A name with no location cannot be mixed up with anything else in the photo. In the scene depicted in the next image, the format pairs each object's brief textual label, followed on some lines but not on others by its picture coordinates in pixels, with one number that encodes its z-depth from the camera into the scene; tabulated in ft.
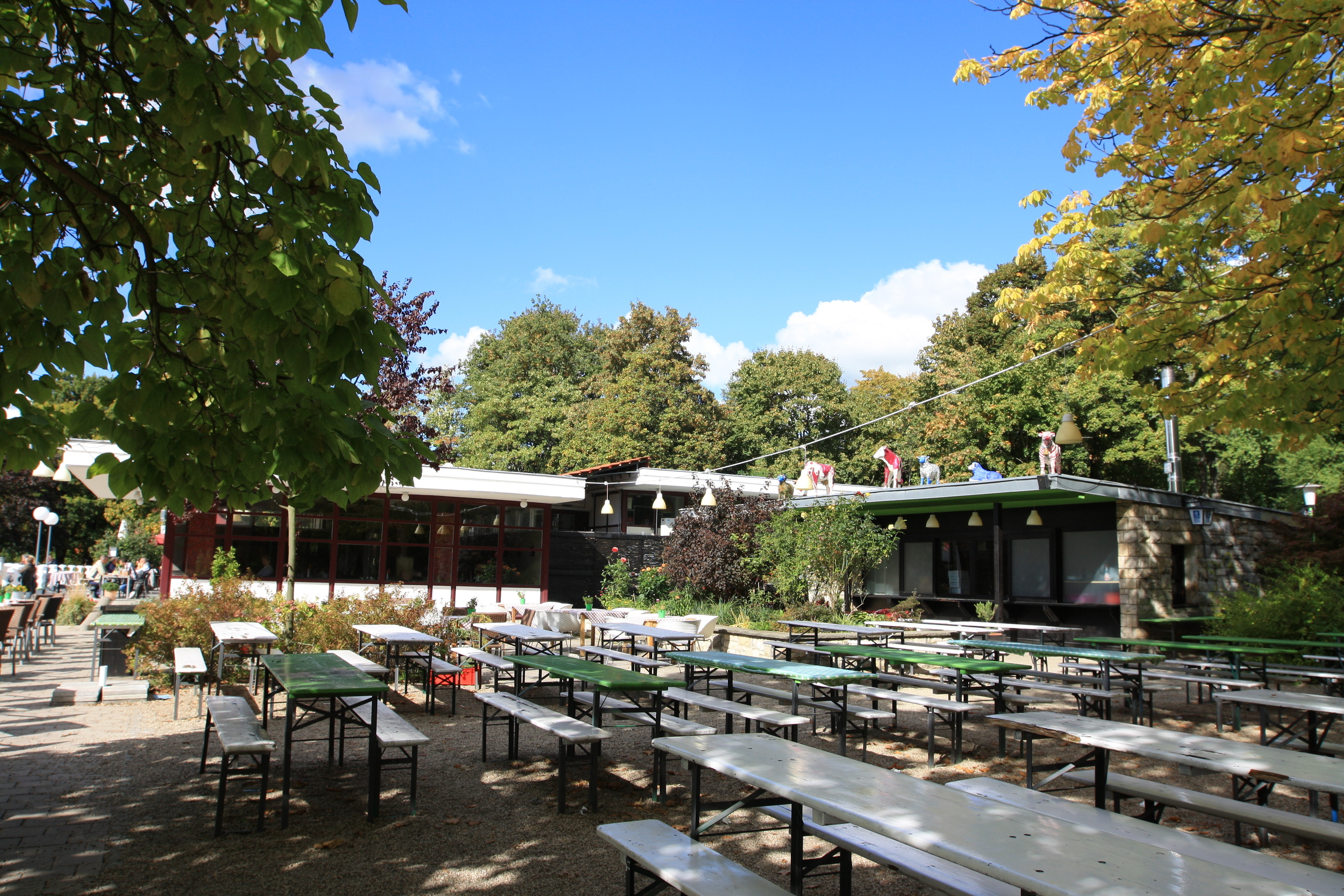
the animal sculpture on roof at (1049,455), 52.29
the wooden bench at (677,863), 10.89
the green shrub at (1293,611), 38.83
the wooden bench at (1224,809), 12.64
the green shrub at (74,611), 69.97
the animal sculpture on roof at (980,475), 55.61
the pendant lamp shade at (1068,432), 44.83
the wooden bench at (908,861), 11.12
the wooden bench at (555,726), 18.78
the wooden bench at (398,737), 18.34
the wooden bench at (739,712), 20.39
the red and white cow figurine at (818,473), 63.36
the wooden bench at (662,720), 21.20
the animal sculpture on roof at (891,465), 63.52
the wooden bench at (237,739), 16.76
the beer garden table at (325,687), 17.65
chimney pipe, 54.34
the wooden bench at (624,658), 27.78
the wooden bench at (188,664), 28.30
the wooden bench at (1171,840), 9.22
